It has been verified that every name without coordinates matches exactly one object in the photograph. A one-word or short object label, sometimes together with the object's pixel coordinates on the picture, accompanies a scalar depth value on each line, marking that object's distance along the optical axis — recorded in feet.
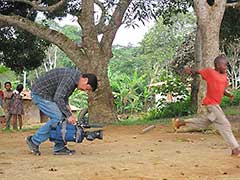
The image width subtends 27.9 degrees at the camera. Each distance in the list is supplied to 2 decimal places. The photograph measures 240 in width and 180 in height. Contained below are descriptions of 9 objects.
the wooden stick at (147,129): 37.12
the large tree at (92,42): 43.75
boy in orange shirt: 22.11
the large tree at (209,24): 33.02
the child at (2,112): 45.19
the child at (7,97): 44.89
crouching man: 21.44
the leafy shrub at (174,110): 57.21
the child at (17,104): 44.98
